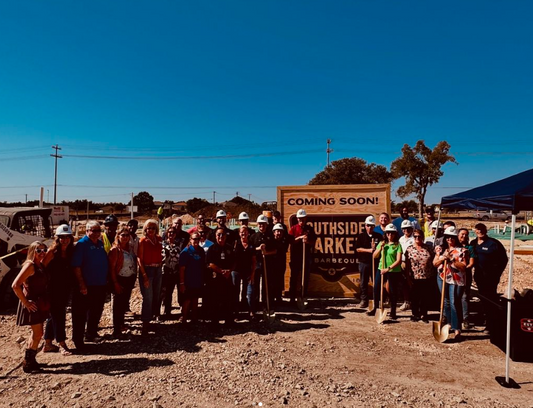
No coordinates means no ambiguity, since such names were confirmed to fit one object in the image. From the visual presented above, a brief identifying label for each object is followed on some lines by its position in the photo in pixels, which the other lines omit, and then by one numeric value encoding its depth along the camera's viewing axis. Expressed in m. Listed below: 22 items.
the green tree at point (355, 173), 45.53
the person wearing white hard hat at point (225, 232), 6.44
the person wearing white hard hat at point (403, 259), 7.00
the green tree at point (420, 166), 37.97
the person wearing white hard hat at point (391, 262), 6.52
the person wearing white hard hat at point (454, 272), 5.61
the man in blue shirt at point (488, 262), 6.12
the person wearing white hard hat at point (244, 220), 7.35
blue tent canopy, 4.50
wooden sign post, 8.36
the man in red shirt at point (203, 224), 7.38
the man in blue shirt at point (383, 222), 7.41
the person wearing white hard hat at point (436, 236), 6.78
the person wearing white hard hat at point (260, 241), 6.91
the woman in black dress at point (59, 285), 4.90
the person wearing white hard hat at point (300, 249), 7.56
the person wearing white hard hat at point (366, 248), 7.21
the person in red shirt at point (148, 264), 5.64
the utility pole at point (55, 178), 46.59
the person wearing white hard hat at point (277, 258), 7.02
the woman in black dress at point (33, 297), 4.29
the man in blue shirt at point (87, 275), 5.06
